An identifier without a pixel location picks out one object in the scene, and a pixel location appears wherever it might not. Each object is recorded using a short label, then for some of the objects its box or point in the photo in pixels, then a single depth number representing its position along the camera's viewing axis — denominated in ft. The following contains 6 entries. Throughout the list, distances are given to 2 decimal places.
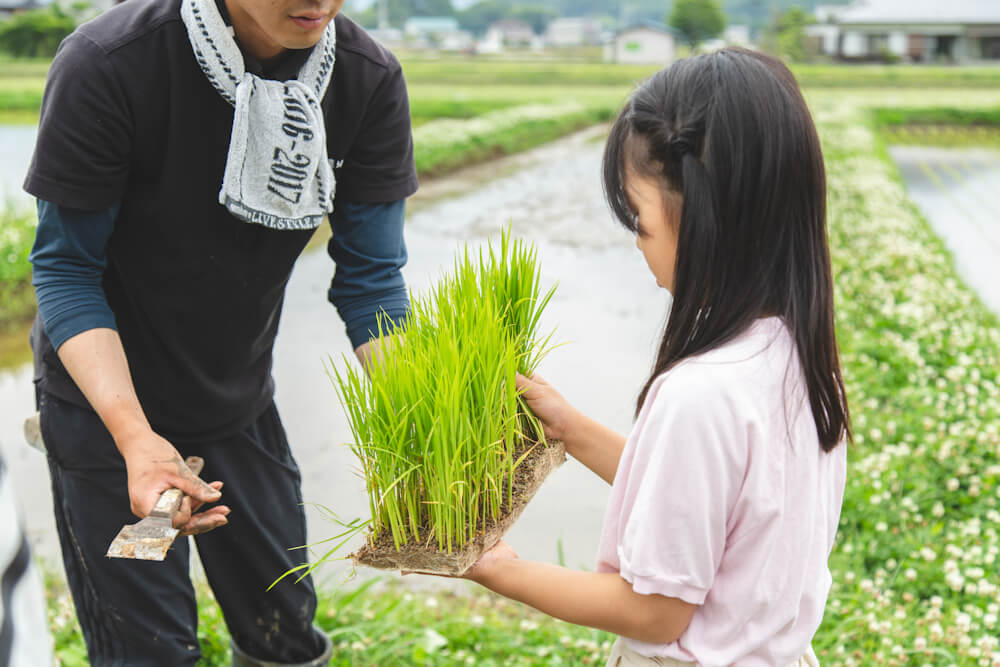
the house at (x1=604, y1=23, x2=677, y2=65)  188.34
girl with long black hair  3.43
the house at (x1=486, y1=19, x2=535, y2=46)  319.68
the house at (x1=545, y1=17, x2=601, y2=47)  313.59
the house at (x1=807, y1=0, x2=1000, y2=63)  164.76
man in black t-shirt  4.54
